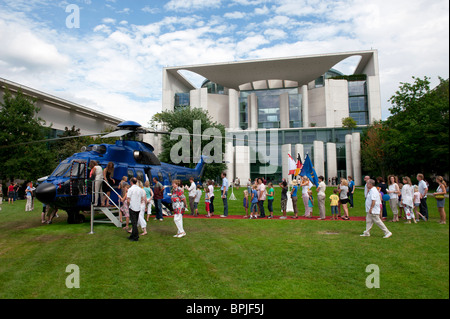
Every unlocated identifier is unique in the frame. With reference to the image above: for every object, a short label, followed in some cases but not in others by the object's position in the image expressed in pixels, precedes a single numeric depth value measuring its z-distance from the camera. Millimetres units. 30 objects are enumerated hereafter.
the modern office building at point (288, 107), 52188
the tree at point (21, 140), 25516
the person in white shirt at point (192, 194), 13703
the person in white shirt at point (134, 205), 8594
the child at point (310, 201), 13534
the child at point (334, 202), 12539
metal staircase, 10859
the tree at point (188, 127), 36719
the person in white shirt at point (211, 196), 14078
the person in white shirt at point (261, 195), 13238
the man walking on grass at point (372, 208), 8445
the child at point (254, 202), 13344
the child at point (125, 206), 10266
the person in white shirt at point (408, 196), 10812
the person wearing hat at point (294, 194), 13252
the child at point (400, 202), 12552
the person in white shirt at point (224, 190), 13873
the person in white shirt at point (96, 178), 10649
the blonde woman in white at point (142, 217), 9242
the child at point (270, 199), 13314
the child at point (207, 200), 13985
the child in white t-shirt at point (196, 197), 14542
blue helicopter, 10602
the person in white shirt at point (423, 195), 11210
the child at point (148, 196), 11555
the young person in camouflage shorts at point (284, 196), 13527
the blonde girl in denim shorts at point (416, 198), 11344
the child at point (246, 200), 13484
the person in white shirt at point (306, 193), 13370
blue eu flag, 15328
